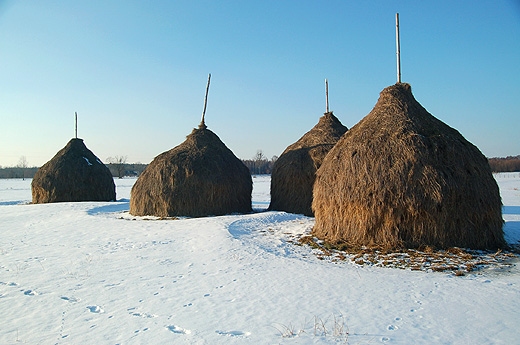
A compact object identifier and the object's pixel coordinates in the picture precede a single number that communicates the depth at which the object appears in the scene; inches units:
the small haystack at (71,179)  880.9
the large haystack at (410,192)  355.6
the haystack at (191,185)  621.0
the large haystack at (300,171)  615.5
